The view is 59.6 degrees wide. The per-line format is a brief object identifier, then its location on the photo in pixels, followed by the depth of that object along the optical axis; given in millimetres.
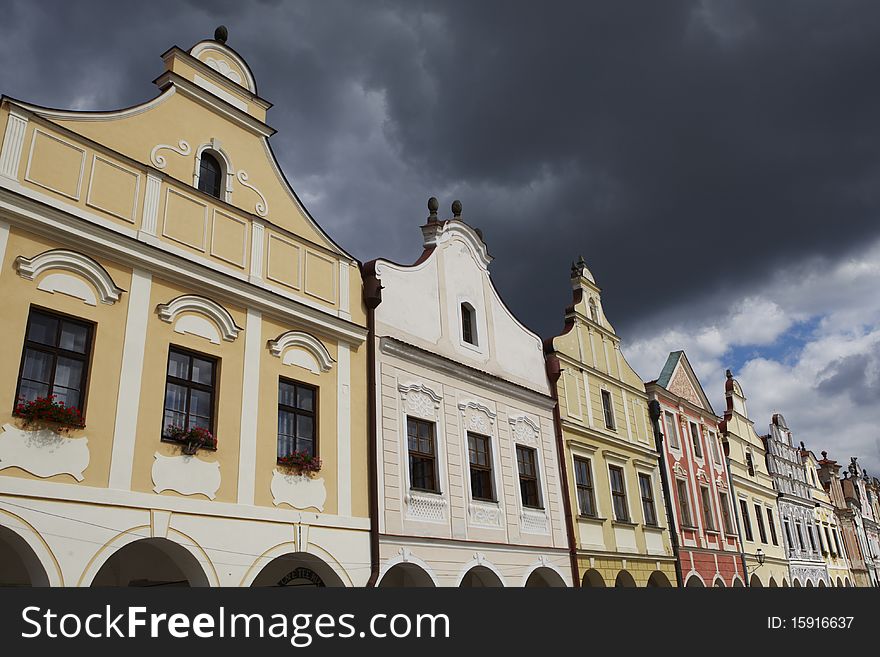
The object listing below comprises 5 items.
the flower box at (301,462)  13781
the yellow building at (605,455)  21969
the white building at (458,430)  16250
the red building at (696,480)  27203
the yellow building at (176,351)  10820
